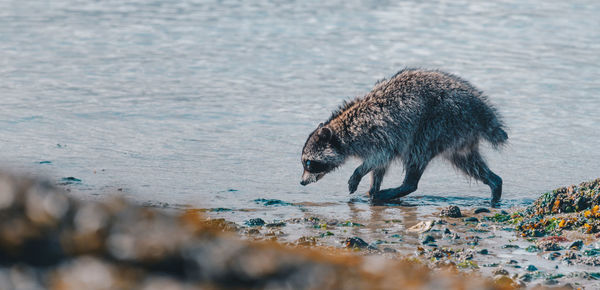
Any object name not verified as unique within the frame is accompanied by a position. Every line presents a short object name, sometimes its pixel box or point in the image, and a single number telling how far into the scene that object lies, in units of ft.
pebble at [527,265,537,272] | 42.86
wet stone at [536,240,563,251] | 46.96
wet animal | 64.80
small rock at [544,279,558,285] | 40.26
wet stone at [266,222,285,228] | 53.42
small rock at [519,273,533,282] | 40.98
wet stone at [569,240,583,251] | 46.68
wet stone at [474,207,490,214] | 60.03
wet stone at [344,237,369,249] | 48.06
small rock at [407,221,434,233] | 52.75
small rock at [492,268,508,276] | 41.85
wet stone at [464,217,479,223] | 56.90
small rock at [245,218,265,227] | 53.67
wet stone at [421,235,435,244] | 49.70
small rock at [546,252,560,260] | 45.30
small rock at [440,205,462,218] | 57.72
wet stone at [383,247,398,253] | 47.35
